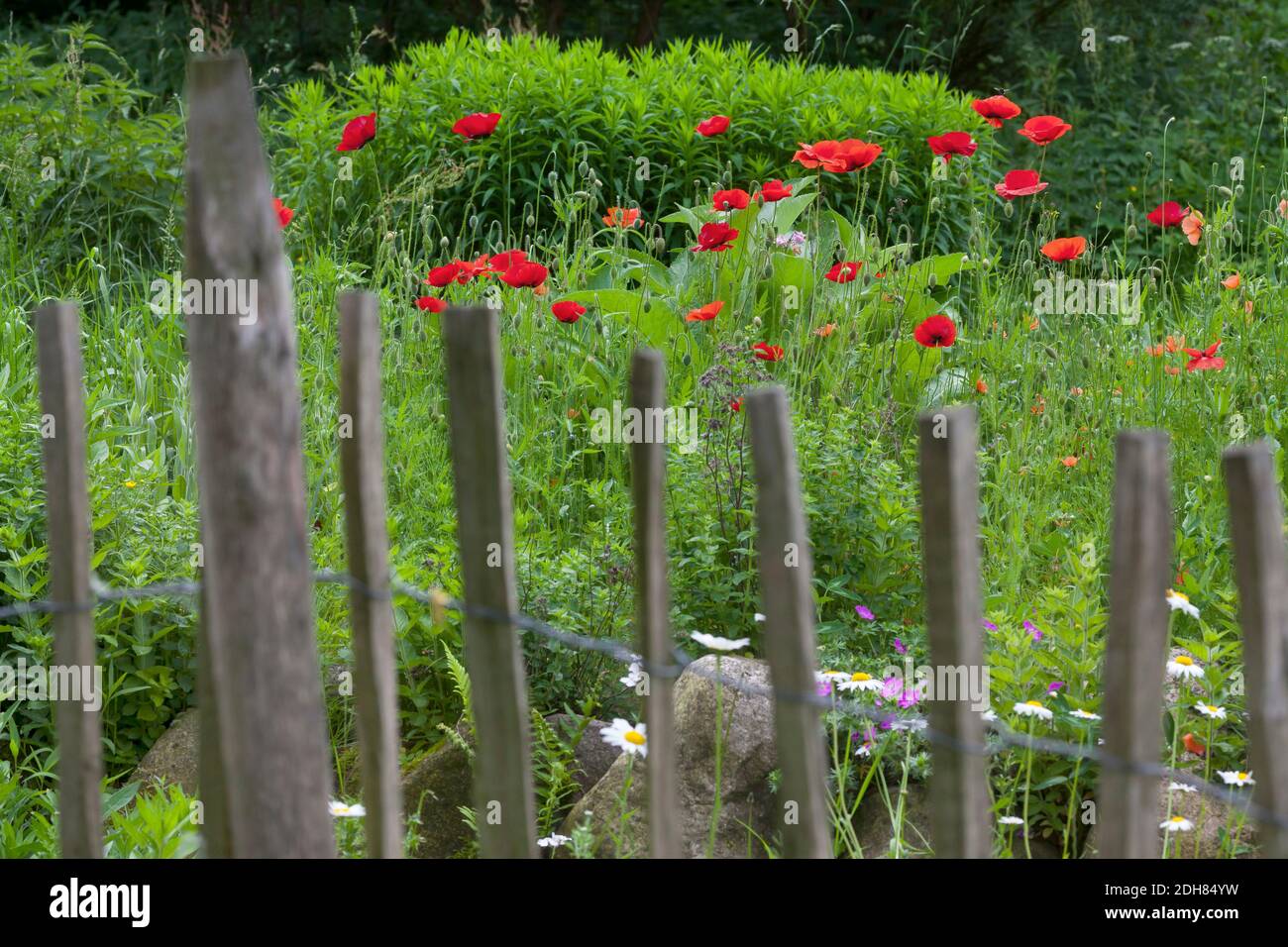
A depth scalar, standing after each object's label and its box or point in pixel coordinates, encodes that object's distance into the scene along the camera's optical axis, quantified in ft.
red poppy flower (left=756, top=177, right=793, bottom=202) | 25.48
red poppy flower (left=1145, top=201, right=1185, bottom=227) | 27.20
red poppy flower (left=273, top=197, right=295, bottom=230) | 26.73
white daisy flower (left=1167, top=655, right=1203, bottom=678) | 15.81
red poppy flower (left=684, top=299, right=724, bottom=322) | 23.63
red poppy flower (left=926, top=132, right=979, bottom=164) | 26.08
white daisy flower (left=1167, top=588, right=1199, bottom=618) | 14.94
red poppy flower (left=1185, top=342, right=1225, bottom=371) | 23.22
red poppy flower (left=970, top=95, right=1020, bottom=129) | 26.71
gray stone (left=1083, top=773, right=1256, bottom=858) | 15.58
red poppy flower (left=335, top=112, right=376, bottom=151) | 28.45
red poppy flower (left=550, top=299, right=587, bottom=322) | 23.00
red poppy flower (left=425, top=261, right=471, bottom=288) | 23.68
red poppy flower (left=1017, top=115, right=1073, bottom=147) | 26.71
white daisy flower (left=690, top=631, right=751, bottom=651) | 12.19
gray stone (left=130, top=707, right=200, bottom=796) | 18.21
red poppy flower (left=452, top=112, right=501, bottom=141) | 28.55
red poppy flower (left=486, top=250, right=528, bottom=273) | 24.13
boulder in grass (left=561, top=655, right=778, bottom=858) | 16.46
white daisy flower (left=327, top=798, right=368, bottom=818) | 13.88
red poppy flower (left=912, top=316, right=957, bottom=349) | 22.82
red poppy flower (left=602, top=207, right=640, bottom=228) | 28.50
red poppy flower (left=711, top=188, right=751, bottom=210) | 25.29
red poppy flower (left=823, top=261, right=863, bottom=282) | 25.09
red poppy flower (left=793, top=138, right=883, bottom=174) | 26.08
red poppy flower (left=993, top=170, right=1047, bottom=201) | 26.53
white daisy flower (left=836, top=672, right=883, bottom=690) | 15.98
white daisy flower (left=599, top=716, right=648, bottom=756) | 13.78
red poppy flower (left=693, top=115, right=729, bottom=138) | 28.86
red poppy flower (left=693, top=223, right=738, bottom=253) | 24.30
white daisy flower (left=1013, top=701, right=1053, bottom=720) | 14.58
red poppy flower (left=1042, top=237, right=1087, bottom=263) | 25.85
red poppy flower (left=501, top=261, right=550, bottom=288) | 23.45
